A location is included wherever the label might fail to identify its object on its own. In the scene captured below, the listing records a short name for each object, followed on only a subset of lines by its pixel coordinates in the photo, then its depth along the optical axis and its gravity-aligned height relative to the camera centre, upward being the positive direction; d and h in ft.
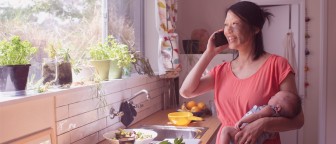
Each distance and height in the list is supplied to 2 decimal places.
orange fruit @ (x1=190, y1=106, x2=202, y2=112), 9.51 -1.28
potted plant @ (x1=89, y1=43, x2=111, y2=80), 7.23 +0.06
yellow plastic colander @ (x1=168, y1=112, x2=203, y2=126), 8.30 -1.34
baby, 4.25 -0.61
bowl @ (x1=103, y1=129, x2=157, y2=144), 6.28 -1.39
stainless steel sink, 7.89 -1.57
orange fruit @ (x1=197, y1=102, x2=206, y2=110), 9.64 -1.22
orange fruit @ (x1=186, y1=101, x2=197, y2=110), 9.90 -1.20
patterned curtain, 9.44 +0.59
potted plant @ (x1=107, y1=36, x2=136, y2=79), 7.70 +0.10
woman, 4.31 -0.23
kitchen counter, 7.40 -1.50
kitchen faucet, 7.38 -1.03
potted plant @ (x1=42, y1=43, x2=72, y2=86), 5.75 -0.05
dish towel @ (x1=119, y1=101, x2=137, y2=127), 7.72 -1.11
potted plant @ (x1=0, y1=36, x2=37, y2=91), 4.76 +0.02
